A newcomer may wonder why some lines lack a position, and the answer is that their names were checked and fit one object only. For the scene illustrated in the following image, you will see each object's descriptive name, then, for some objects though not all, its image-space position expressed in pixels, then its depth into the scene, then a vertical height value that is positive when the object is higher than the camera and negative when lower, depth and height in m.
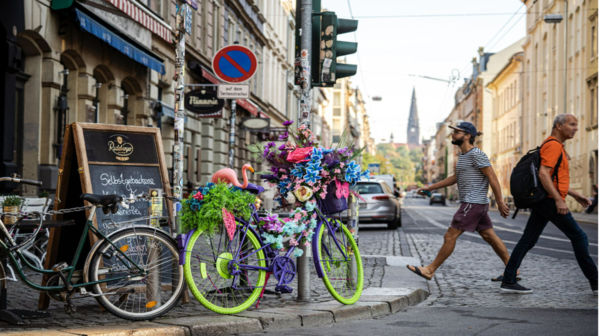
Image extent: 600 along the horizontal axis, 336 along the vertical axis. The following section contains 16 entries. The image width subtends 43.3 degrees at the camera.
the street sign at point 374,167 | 64.07 +1.28
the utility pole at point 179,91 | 8.85 +1.07
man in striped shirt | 8.00 -0.10
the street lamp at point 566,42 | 44.92 +8.66
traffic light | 10.09 +1.74
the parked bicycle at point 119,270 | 5.50 -0.68
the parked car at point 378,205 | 20.50 -0.63
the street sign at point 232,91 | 12.97 +1.53
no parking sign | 13.34 +2.06
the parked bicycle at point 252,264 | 5.86 -0.69
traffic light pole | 8.48 +1.42
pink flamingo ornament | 7.05 +0.04
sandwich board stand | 6.45 +0.05
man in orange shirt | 7.71 -0.31
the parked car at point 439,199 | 76.19 -1.63
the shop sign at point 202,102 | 20.41 +2.11
